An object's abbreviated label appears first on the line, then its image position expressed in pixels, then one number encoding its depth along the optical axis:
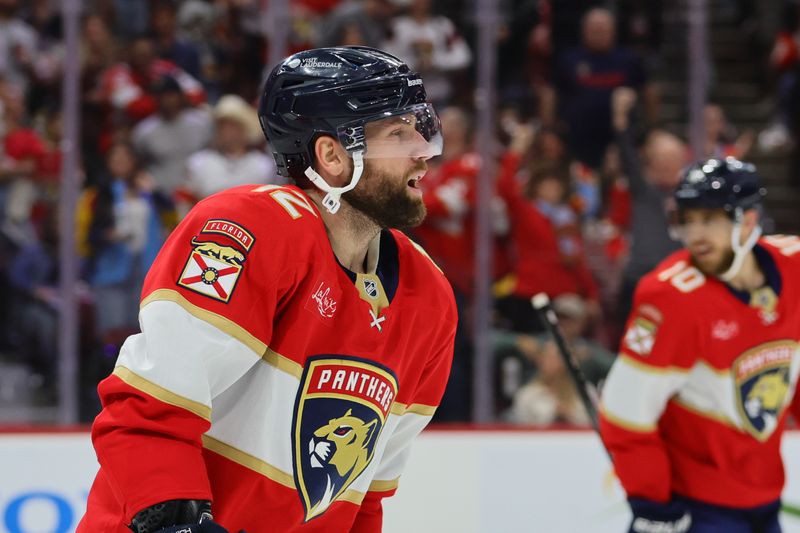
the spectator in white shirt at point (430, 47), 10.31
